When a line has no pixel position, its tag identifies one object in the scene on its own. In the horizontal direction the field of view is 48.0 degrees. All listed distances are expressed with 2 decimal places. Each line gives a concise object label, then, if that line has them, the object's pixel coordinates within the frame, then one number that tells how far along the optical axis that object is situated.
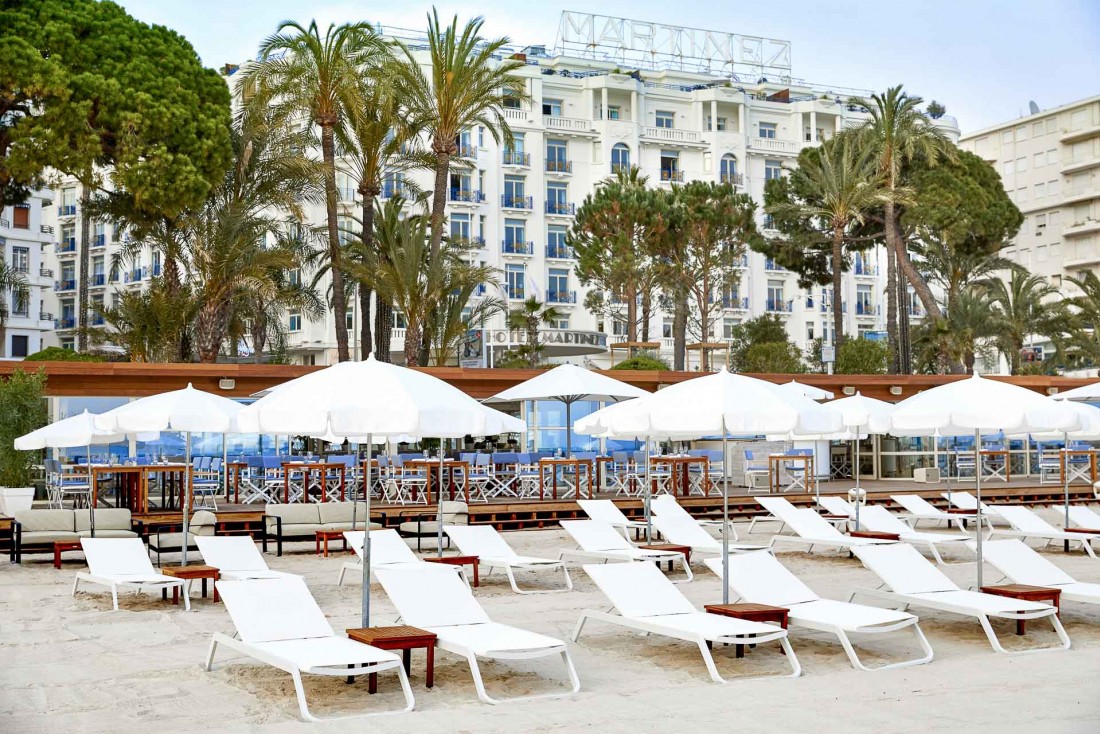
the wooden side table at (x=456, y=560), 12.55
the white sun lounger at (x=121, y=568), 11.24
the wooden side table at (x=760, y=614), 8.99
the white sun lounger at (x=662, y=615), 8.34
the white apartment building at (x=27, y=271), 55.50
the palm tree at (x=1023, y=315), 44.84
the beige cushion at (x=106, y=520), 14.81
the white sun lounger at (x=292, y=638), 7.23
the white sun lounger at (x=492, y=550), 12.55
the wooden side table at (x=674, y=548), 13.78
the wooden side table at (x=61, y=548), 14.55
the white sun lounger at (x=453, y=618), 7.67
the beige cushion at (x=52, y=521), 14.88
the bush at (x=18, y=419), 19.34
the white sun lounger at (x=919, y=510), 18.39
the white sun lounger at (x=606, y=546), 13.37
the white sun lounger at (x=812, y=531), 14.78
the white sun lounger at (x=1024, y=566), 10.84
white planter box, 17.94
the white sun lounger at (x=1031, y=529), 15.77
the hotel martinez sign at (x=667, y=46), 60.69
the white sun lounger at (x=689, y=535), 14.30
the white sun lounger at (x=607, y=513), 16.17
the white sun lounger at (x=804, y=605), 8.57
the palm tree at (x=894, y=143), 37.34
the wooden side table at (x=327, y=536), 15.80
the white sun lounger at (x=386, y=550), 12.11
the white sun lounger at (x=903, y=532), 15.13
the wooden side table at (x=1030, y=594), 9.95
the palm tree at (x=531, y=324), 39.37
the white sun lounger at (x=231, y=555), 11.84
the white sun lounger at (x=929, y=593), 9.30
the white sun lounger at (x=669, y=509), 15.18
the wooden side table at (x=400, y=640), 7.79
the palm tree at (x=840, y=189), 37.25
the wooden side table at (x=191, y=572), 11.35
